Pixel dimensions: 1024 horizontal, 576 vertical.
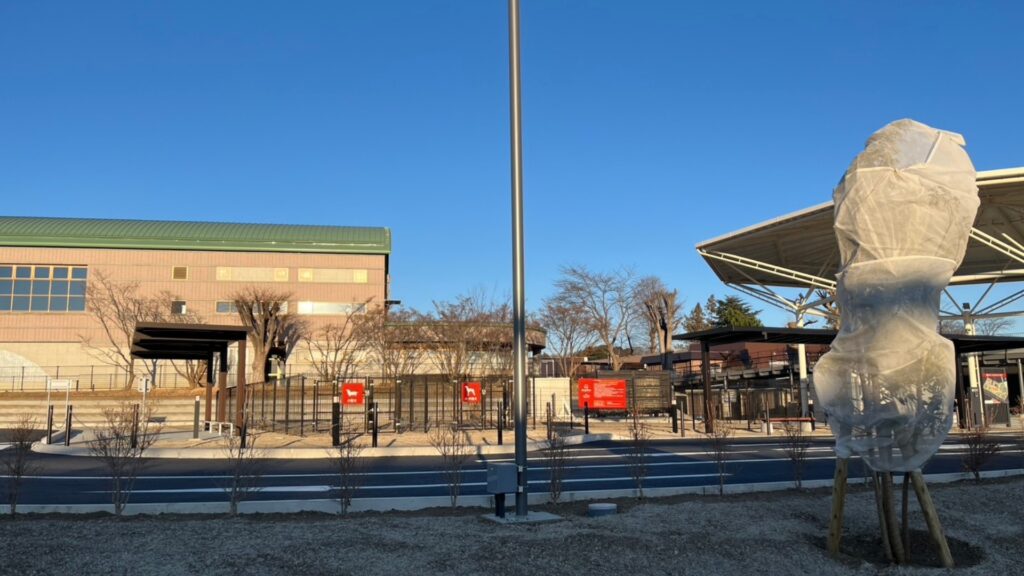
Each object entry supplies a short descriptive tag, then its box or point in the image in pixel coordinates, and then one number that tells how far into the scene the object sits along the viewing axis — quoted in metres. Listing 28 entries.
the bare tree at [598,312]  66.56
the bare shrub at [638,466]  12.98
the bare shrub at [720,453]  12.96
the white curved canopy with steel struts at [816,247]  35.00
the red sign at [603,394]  34.69
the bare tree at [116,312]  51.78
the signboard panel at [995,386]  41.97
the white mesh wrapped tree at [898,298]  8.41
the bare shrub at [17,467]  10.28
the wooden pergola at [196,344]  26.58
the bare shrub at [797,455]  13.39
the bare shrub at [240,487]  10.69
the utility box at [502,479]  10.24
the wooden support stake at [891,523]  8.58
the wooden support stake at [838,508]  8.91
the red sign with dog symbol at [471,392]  30.86
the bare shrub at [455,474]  11.59
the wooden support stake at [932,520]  8.51
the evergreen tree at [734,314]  85.56
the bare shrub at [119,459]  10.52
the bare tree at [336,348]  49.59
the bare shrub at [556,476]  11.77
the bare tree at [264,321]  46.97
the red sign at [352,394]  28.39
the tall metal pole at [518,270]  10.77
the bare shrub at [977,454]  14.51
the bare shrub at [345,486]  11.01
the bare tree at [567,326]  64.94
